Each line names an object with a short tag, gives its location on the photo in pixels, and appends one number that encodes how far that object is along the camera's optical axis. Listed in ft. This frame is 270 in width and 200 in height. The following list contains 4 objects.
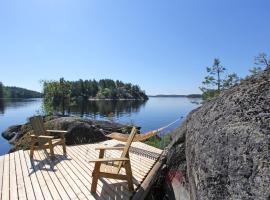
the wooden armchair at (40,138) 13.55
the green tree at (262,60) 22.14
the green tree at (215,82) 33.55
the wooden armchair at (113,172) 8.69
